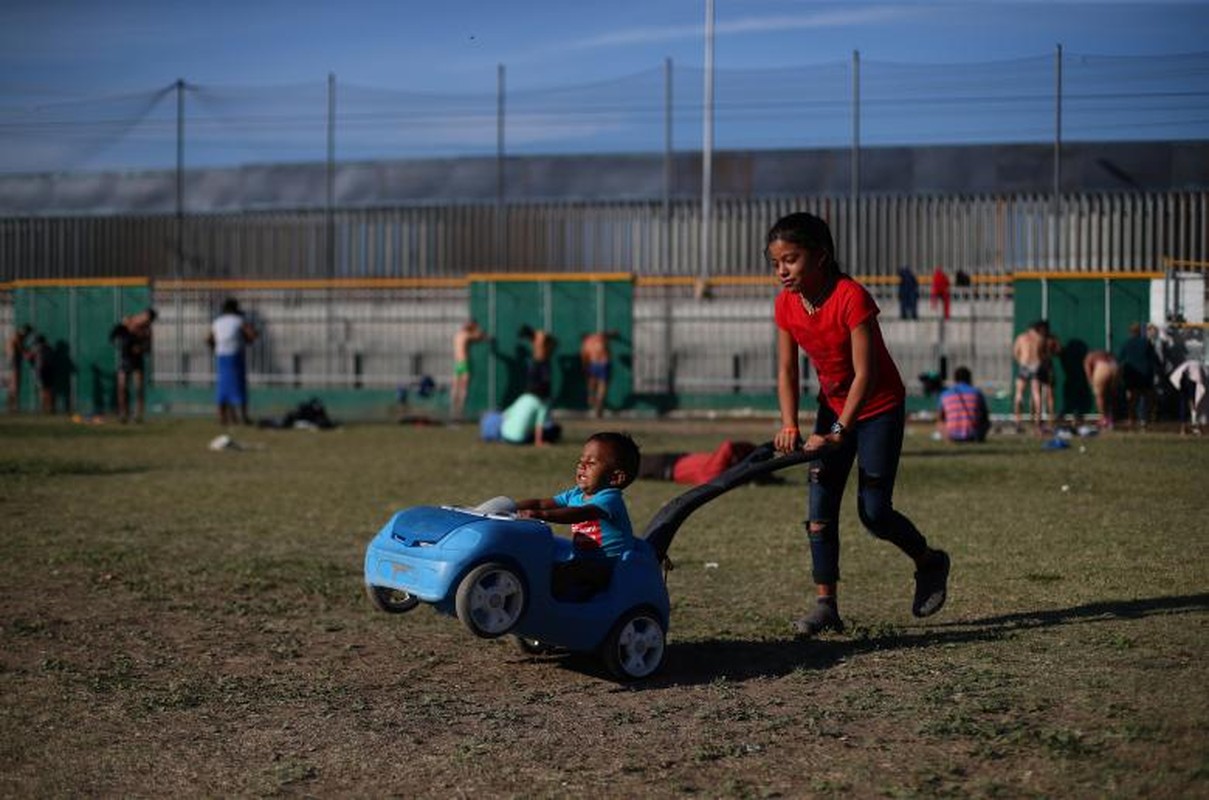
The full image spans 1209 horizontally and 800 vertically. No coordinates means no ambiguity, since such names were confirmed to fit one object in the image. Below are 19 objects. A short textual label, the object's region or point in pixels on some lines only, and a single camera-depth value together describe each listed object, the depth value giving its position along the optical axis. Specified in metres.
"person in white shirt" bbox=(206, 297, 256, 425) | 26.75
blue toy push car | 6.08
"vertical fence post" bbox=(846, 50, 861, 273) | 27.77
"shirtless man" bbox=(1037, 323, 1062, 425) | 25.67
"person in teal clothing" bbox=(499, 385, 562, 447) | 21.09
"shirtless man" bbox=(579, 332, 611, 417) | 29.81
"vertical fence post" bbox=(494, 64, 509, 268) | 30.80
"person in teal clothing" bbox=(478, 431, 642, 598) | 6.50
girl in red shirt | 7.21
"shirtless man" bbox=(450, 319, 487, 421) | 29.94
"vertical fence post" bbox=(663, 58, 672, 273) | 29.22
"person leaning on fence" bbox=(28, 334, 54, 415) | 33.12
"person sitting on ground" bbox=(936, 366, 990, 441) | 21.16
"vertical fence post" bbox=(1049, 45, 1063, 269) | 25.70
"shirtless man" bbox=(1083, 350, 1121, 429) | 25.53
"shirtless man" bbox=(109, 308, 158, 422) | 28.42
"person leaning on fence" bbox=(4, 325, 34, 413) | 33.38
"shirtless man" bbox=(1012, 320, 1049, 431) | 25.50
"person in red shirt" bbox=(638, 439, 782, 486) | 15.08
